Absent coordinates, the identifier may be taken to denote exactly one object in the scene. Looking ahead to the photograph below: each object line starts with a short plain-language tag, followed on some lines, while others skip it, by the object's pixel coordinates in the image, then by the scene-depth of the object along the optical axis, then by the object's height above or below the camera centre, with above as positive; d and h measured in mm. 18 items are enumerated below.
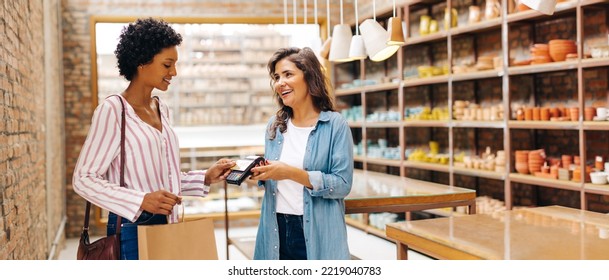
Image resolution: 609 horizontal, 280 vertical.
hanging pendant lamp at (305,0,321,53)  5363 +735
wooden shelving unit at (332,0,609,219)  4805 +421
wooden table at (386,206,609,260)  2074 -419
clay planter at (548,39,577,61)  4867 +588
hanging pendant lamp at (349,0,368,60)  4555 +584
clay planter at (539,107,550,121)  5051 +77
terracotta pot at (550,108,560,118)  4977 +85
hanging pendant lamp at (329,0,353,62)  4660 +631
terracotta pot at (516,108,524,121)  5305 +85
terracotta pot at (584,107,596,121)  4629 +70
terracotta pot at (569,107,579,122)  4738 +68
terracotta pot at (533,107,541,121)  5121 +79
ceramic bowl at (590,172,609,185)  4520 -407
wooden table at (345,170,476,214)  3326 -393
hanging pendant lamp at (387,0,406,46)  4039 +619
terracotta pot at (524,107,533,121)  5191 +82
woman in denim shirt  2436 -164
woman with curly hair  1910 -46
